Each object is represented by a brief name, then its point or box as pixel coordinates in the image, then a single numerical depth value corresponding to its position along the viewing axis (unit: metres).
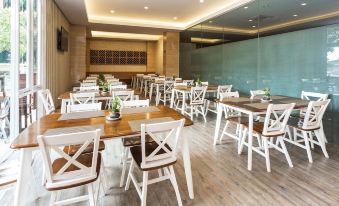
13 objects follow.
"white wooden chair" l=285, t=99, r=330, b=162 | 2.98
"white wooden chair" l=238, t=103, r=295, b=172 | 2.72
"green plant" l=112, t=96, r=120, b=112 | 2.28
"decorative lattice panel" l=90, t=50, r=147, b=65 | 12.41
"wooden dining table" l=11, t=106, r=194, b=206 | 1.61
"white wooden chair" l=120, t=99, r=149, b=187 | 2.33
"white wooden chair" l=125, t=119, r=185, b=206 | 1.77
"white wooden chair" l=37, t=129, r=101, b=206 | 1.48
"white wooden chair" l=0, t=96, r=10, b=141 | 3.17
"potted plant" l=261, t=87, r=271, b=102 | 3.70
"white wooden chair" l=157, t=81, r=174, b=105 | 7.21
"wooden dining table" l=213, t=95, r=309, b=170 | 2.88
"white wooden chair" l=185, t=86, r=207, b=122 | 5.23
